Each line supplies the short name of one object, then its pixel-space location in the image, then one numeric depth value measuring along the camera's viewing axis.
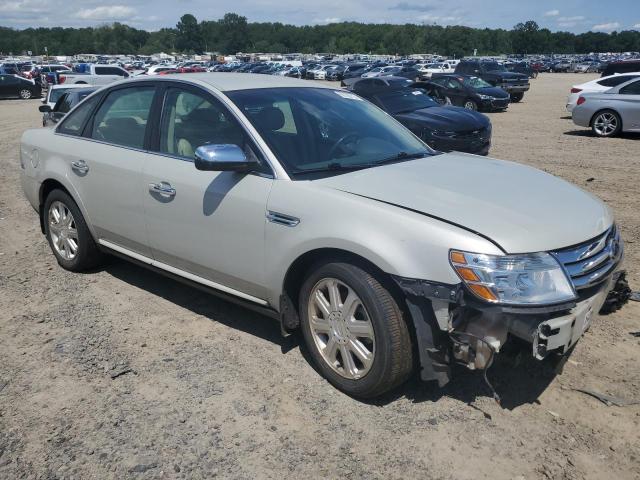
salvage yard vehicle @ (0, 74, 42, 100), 31.03
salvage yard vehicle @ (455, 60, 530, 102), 26.00
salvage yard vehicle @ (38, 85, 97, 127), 11.43
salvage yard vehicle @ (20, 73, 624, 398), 2.79
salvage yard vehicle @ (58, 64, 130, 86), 24.54
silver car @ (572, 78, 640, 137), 13.38
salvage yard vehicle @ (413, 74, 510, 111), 20.55
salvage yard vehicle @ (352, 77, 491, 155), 10.11
